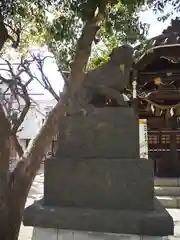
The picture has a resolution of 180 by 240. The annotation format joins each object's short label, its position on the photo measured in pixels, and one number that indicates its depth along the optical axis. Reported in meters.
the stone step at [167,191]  6.44
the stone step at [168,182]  6.86
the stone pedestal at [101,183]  1.92
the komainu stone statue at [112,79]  2.32
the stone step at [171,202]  5.96
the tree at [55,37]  3.15
